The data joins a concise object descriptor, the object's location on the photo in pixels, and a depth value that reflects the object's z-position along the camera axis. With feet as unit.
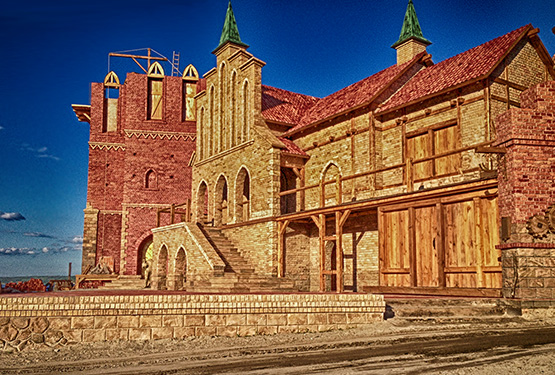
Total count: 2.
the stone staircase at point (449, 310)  35.09
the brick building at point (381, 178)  39.04
